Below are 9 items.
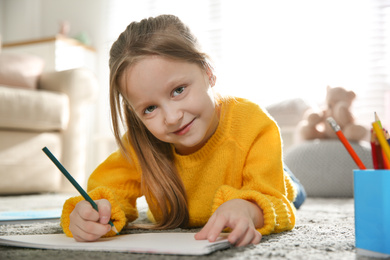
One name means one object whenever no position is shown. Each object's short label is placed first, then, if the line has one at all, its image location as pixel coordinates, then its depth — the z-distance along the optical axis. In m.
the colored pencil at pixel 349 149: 0.53
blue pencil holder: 0.48
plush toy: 1.75
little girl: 0.67
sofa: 1.84
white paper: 0.52
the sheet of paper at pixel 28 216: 0.92
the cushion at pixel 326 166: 1.70
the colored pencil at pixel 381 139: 0.49
